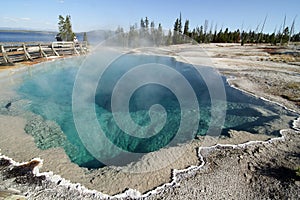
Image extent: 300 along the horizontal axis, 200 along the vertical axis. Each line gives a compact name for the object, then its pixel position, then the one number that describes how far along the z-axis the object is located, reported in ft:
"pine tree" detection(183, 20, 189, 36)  205.67
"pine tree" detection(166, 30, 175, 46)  153.85
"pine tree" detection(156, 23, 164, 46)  109.29
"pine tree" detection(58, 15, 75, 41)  101.82
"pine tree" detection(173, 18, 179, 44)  199.62
